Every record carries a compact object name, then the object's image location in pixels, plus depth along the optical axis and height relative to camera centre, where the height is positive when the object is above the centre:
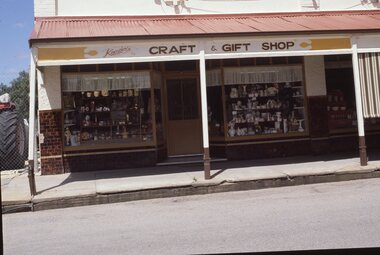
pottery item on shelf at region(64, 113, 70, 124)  12.95 +1.00
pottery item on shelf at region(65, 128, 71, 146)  12.91 +0.54
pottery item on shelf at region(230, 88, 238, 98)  13.96 +1.58
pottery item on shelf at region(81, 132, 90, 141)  13.07 +0.52
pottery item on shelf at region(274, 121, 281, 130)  14.17 +0.59
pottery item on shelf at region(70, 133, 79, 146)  12.95 +0.44
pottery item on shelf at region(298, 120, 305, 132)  14.23 +0.47
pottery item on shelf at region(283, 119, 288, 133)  14.17 +0.57
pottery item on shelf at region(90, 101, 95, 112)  13.19 +1.35
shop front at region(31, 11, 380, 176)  11.51 +1.28
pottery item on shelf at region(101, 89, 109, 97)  13.12 +1.70
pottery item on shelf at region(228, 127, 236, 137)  13.85 +0.44
